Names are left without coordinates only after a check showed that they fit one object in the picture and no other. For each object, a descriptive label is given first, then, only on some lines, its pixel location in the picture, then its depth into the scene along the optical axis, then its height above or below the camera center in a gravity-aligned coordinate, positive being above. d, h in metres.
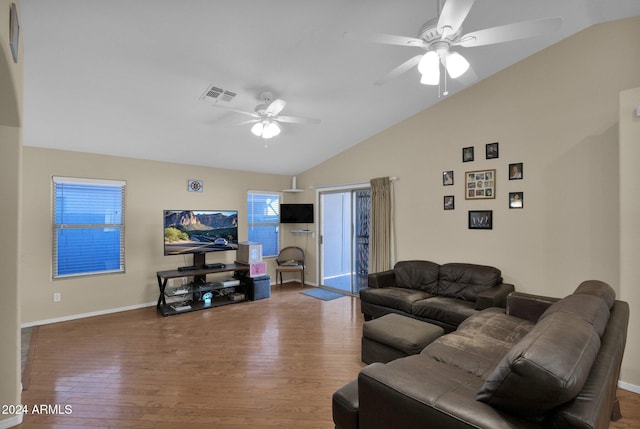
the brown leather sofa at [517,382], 1.08 -0.72
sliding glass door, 5.50 -0.38
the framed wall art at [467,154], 4.02 +0.85
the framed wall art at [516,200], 3.57 +0.20
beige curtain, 4.88 -0.13
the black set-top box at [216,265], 5.17 -0.79
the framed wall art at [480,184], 3.82 +0.43
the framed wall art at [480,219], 3.84 -0.03
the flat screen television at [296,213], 6.30 +0.12
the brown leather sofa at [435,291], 3.33 -0.96
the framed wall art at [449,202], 4.19 +0.21
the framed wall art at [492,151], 3.79 +0.84
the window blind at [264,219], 6.23 +0.00
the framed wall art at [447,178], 4.21 +0.56
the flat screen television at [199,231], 4.82 -0.19
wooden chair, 6.31 -0.85
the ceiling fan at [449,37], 1.81 +1.21
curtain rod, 4.87 +0.64
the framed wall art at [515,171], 3.59 +0.55
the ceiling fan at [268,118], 3.23 +1.14
